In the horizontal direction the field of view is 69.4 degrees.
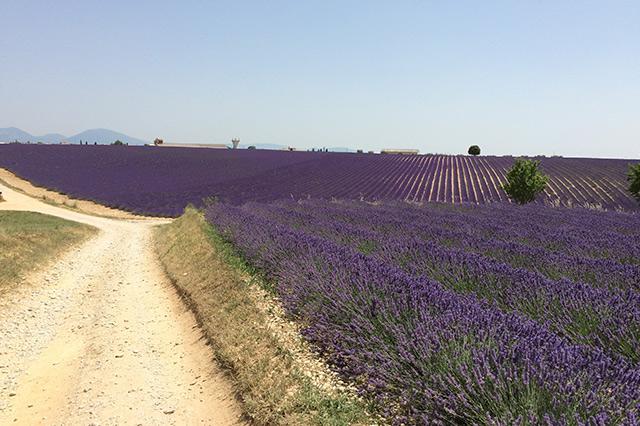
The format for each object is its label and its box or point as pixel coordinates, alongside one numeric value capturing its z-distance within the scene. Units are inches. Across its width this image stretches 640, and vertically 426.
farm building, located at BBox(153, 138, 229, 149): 3211.9
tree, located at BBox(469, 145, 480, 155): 2834.2
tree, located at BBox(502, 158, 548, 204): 825.5
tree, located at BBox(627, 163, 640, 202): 836.9
